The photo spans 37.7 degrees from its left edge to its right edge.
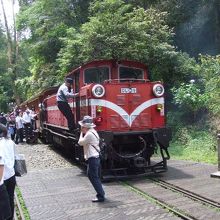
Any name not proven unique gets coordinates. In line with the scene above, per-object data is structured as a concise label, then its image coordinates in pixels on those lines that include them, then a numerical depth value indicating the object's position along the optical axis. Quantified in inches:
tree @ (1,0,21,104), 1252.6
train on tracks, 313.6
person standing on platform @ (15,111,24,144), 629.3
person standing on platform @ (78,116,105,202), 243.3
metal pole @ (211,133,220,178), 288.4
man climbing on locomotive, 352.5
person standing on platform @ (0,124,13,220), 155.3
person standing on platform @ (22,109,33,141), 631.1
